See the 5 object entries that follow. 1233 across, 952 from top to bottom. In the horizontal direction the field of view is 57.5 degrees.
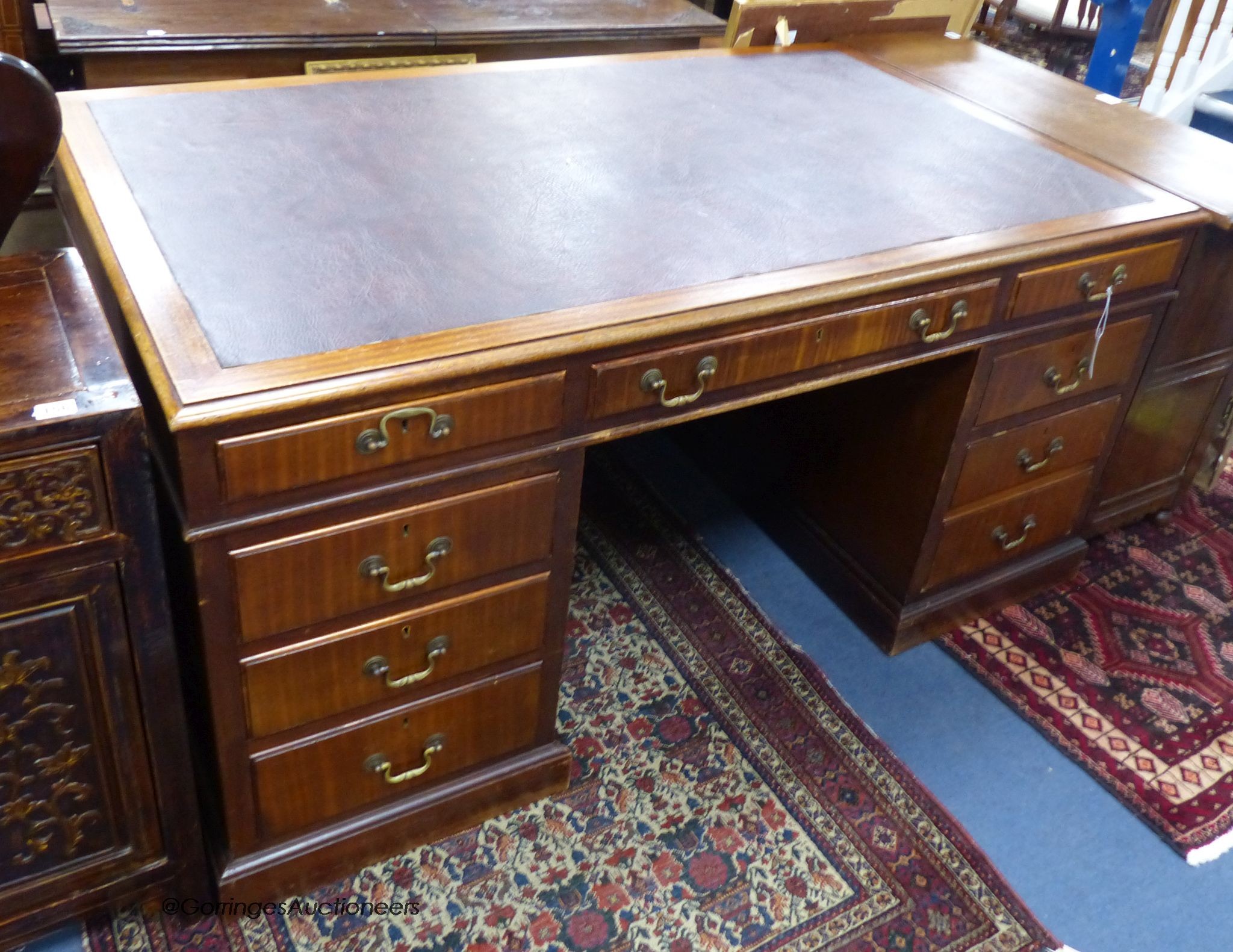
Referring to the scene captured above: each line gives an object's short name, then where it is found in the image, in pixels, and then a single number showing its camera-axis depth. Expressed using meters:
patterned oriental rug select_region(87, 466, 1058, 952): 1.62
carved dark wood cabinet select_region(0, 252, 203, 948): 1.11
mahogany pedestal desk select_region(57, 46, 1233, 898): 1.26
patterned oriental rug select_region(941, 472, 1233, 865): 1.95
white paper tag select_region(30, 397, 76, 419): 1.08
